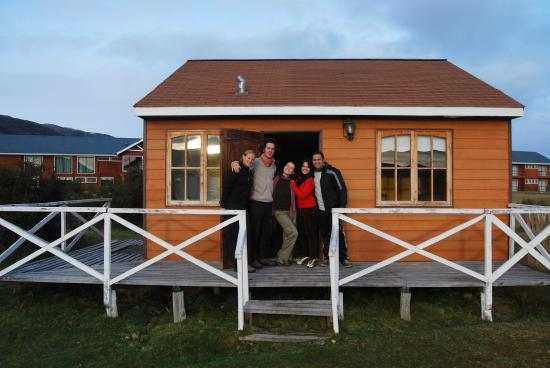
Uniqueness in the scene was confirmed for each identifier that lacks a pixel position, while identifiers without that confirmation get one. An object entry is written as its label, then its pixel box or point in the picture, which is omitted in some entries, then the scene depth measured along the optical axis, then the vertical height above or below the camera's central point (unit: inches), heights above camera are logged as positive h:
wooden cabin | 250.5 +13.1
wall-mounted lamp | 244.8 +33.6
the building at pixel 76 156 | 1246.9 +89.1
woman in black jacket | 203.9 -1.6
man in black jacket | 220.5 -1.7
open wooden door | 218.4 +20.5
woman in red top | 223.1 -12.5
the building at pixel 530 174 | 1952.5 +55.4
